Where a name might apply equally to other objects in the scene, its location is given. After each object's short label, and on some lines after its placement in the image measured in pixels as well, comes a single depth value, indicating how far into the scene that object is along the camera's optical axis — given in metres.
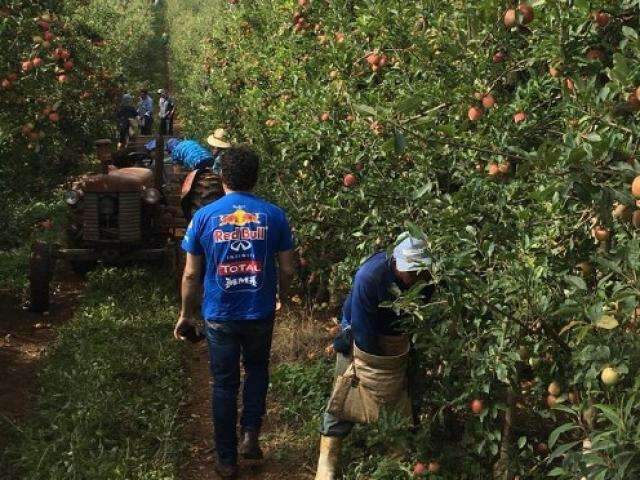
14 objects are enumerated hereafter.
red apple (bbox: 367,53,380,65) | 4.75
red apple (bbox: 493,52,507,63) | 3.63
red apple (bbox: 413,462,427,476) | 3.87
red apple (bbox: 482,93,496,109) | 3.49
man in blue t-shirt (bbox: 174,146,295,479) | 4.22
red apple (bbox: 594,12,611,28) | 2.95
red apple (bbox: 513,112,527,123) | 3.43
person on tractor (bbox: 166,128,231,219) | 7.46
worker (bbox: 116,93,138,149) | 16.30
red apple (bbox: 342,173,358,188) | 4.45
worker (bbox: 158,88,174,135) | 18.28
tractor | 7.26
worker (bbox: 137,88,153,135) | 17.59
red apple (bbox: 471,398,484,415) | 3.45
